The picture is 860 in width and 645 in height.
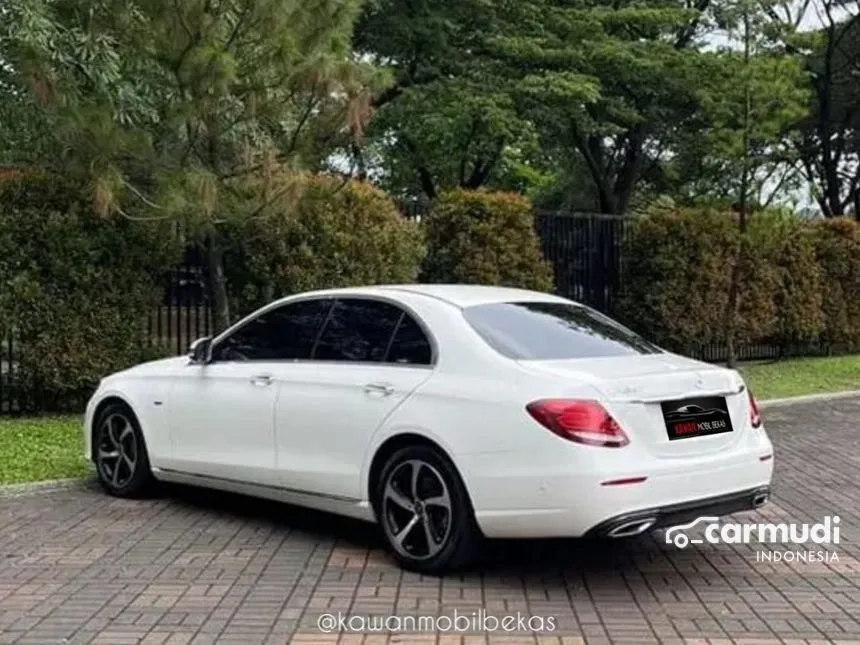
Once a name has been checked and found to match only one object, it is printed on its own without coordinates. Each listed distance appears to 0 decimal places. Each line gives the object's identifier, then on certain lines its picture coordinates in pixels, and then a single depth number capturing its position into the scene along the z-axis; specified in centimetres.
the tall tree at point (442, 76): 1914
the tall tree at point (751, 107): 1442
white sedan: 510
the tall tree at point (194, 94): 941
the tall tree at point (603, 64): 1939
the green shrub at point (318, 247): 1159
